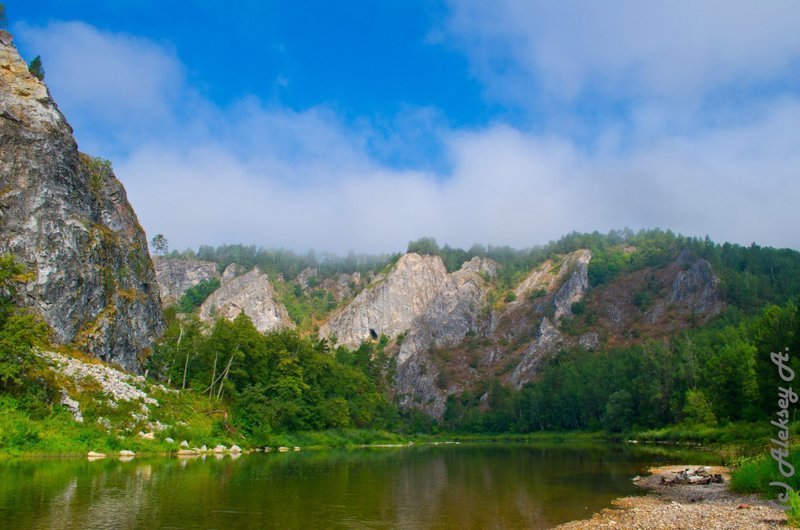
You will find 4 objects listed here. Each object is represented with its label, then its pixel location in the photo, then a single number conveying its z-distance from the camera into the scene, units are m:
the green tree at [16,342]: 40.22
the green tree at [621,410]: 110.81
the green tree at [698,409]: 77.19
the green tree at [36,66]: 77.35
